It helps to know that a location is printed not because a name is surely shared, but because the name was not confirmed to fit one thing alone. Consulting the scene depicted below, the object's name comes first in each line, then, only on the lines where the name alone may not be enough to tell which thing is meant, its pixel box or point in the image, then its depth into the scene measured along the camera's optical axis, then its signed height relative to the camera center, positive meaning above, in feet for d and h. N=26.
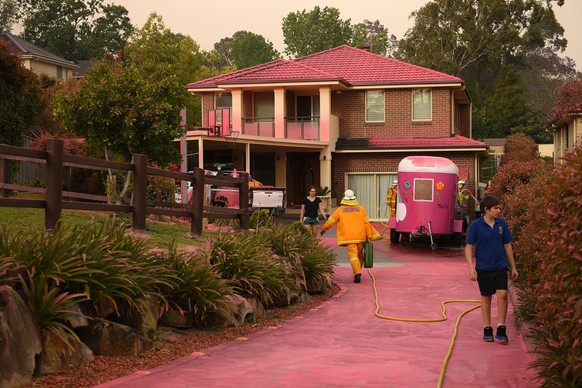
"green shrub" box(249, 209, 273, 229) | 69.08 -1.73
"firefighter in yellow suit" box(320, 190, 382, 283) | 60.64 -2.13
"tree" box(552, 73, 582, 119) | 125.04 +13.40
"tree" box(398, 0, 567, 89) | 248.93 +44.08
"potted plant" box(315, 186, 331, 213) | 131.23 -0.04
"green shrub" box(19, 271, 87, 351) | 28.02 -3.34
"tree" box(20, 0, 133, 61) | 322.55 +58.30
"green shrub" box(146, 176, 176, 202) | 85.41 +0.68
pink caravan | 93.09 -0.31
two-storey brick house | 133.90 +10.49
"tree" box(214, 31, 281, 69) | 349.41 +53.57
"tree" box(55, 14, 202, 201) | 71.51 +6.22
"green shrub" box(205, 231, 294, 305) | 42.04 -3.30
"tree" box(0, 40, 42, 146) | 105.70 +11.11
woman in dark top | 82.02 -1.33
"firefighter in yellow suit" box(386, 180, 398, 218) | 98.89 -0.44
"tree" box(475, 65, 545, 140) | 253.44 +22.55
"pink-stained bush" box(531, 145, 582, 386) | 21.76 -2.07
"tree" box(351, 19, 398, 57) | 351.54 +60.79
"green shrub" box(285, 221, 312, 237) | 57.62 -2.19
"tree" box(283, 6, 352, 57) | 328.70 +57.59
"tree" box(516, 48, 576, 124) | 294.87 +39.34
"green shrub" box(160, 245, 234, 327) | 36.63 -3.75
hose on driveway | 30.33 -5.68
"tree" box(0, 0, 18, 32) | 350.64 +66.96
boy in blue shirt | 37.22 -2.52
